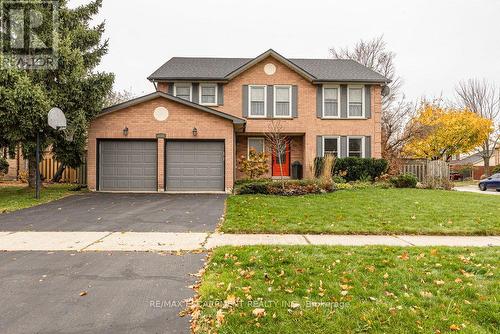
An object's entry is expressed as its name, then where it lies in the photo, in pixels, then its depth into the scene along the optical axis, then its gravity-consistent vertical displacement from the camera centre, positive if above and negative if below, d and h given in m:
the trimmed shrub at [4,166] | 19.24 -0.21
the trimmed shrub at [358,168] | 17.70 -0.26
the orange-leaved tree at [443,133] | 27.16 +2.53
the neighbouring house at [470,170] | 36.22 -0.73
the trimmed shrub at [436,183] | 16.98 -1.02
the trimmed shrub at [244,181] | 16.18 -0.89
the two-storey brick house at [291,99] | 18.98 +3.71
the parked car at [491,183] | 21.42 -1.29
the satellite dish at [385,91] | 21.58 +4.89
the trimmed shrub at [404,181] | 16.47 -0.89
